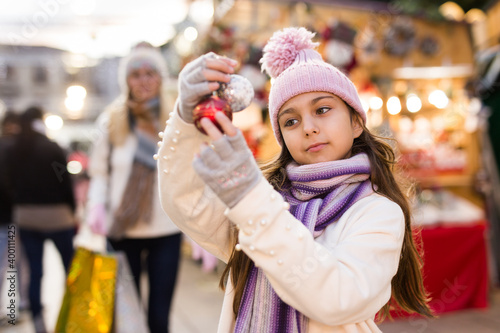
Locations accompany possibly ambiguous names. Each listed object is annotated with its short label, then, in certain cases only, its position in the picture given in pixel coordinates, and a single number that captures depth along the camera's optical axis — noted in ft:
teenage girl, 2.56
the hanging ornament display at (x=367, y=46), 15.42
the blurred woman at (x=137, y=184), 7.00
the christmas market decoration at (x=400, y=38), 16.47
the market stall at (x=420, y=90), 11.70
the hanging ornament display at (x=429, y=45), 17.19
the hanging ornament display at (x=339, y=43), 13.28
